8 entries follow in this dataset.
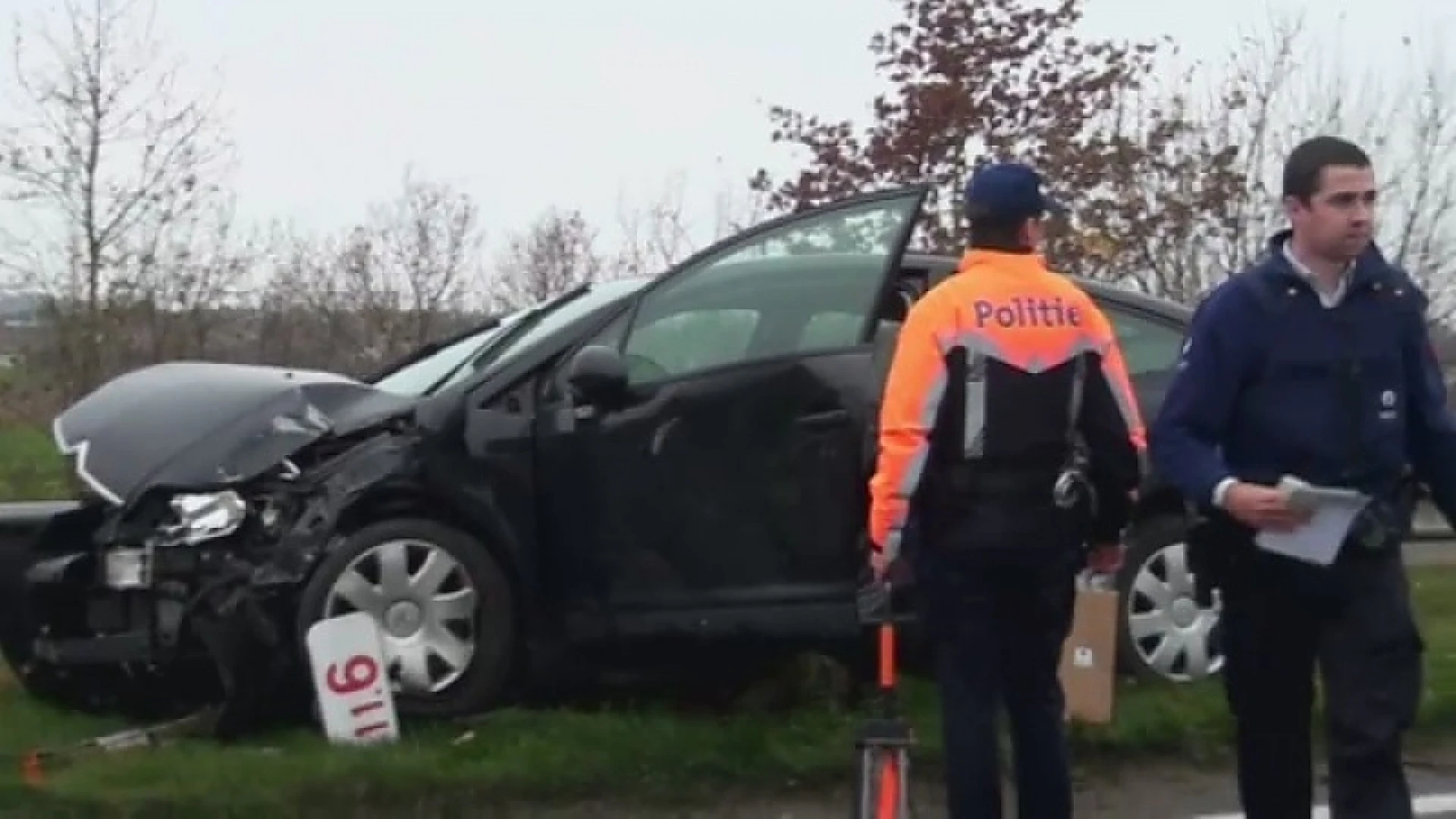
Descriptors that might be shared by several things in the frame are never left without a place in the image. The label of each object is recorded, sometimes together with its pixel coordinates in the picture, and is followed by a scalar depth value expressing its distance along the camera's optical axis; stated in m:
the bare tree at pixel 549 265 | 27.52
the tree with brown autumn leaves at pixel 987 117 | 21.64
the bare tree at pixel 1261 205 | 22.17
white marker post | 7.07
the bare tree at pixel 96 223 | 19.48
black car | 7.32
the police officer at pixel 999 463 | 5.46
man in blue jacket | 5.06
